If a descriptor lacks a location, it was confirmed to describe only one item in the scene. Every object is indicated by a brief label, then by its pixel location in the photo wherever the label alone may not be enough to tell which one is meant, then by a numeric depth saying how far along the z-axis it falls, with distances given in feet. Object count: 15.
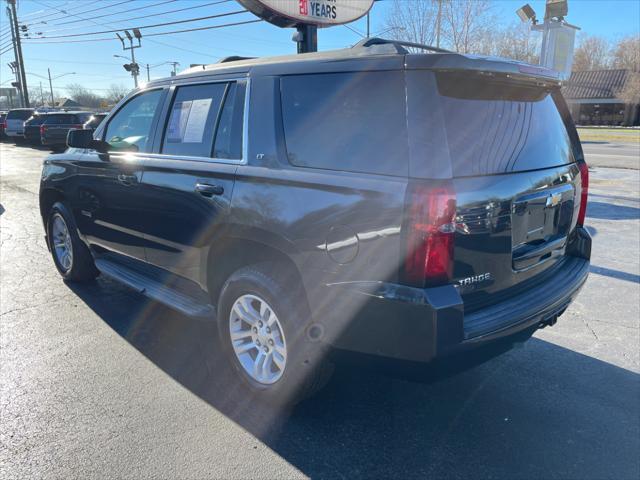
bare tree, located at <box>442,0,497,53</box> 80.48
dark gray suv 7.55
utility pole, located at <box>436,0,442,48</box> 77.41
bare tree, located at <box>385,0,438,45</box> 81.25
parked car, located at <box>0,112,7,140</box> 94.02
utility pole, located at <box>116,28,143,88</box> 89.86
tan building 174.60
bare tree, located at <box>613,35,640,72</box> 195.21
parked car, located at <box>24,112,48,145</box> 74.49
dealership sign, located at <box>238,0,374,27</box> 22.66
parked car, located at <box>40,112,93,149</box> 63.05
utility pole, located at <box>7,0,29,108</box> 130.31
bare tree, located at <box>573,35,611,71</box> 221.05
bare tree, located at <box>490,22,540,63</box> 100.94
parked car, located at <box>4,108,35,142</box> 84.02
